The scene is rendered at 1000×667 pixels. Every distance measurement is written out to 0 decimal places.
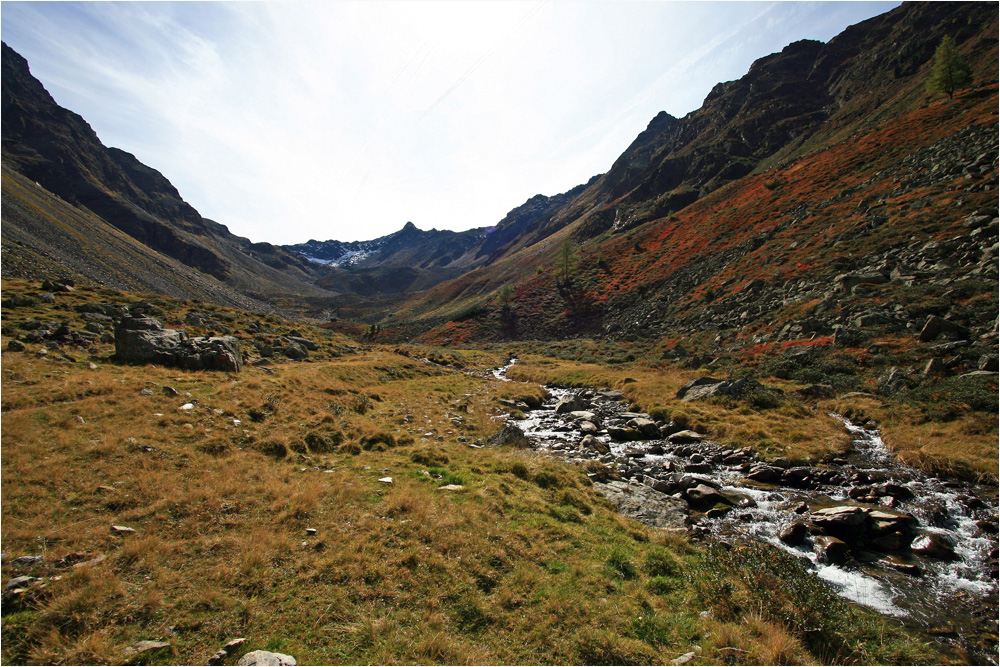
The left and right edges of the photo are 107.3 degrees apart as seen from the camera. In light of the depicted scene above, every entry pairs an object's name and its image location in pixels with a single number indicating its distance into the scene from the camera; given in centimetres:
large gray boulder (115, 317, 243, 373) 1734
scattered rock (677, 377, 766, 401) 2150
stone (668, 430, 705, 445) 1775
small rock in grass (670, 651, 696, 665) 573
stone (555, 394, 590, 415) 2497
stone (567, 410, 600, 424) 2206
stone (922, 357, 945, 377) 1752
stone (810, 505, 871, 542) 959
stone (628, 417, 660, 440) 1926
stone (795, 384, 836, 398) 1987
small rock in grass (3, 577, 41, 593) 504
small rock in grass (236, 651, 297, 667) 466
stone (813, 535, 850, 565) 893
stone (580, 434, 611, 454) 1731
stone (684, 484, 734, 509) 1193
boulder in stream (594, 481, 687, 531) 1099
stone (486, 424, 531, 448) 1692
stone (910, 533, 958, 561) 887
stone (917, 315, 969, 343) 1958
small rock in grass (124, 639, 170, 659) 451
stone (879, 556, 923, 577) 839
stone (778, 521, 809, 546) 977
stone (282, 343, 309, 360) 3031
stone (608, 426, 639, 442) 1919
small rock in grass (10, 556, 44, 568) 553
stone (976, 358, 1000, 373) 1608
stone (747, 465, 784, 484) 1336
